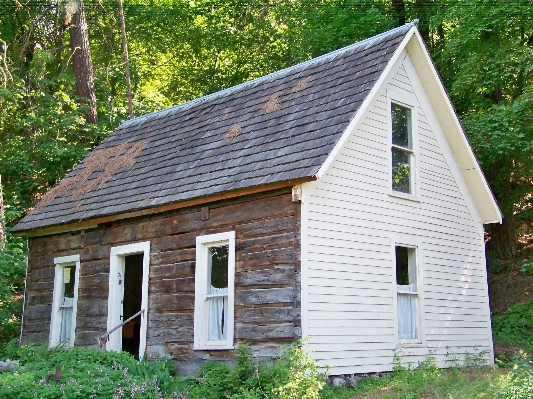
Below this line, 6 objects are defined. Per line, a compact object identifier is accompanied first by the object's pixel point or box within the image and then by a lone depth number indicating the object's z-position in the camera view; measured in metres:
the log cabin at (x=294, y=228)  10.78
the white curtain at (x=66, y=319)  14.66
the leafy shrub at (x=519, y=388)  8.42
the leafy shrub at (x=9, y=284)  16.39
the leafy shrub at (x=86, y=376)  8.84
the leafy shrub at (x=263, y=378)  9.10
